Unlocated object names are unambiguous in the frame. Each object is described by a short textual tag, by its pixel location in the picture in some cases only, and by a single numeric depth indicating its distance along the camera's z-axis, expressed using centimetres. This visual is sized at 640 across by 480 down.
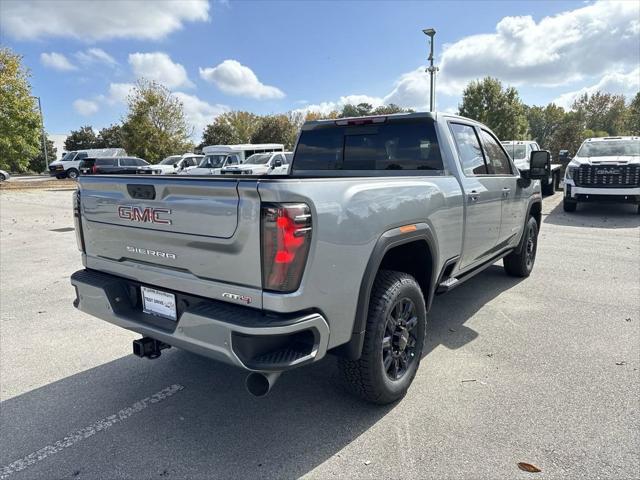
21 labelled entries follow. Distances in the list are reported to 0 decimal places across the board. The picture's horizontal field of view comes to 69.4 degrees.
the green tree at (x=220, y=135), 5225
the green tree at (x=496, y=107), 3625
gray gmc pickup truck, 228
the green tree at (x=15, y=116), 2428
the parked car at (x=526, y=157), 1433
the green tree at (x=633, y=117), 4481
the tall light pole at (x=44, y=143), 4838
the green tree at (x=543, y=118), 6638
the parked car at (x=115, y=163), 2666
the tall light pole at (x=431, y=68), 1752
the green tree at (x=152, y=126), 3556
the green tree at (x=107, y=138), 6219
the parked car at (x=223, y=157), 2294
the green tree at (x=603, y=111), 5669
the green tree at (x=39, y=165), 5638
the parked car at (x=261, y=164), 1984
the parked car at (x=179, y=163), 2428
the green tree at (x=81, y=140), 6750
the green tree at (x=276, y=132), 4922
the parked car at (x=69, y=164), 3428
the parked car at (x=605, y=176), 1133
